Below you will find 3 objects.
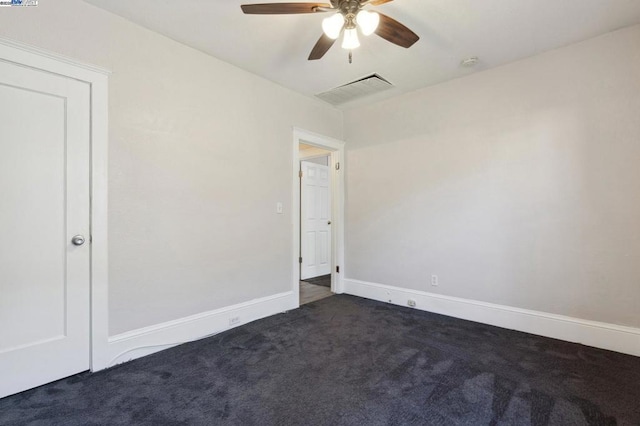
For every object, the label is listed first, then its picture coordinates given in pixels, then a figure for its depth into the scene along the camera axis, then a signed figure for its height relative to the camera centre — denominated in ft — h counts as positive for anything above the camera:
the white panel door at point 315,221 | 17.22 -0.76
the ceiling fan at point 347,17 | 5.76 +3.83
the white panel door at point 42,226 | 6.20 -0.48
